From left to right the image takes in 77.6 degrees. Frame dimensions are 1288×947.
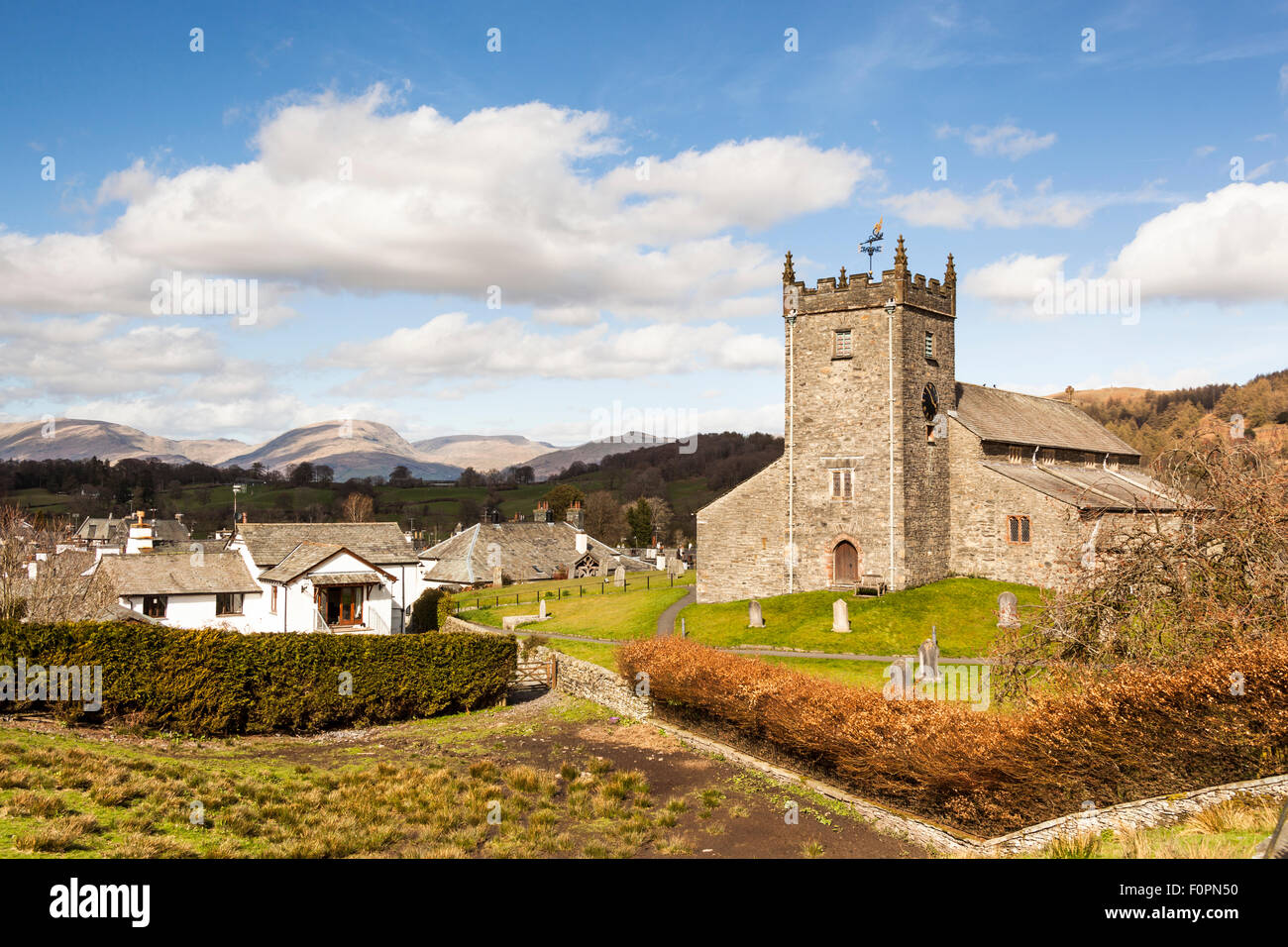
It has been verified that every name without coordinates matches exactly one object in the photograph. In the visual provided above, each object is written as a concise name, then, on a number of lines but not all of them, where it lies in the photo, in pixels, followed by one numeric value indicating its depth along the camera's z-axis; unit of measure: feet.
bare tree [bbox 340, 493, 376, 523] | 400.47
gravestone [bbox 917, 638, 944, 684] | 74.59
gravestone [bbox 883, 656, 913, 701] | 57.38
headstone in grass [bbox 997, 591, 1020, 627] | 91.87
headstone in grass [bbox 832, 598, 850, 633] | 101.35
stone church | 116.26
